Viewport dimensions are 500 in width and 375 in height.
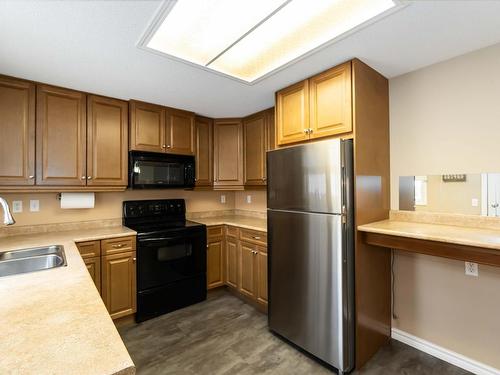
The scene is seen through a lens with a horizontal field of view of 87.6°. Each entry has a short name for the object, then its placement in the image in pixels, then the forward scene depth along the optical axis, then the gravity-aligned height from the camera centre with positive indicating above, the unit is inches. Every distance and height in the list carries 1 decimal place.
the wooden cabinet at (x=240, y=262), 103.2 -31.5
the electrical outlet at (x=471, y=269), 69.9 -22.4
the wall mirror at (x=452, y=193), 68.3 -1.8
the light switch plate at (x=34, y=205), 95.8 -5.3
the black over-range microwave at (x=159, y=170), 103.8 +8.1
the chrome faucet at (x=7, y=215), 53.2 -5.0
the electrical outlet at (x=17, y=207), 92.7 -5.7
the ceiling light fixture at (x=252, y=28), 55.7 +39.2
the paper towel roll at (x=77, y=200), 96.5 -3.6
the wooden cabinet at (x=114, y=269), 88.4 -28.0
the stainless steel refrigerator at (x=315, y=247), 70.1 -17.3
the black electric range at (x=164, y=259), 98.3 -27.8
